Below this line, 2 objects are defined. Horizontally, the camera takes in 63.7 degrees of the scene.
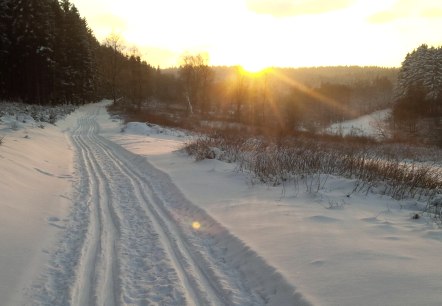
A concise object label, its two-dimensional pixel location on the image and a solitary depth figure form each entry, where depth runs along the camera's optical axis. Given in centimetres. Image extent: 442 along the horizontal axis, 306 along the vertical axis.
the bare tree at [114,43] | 6209
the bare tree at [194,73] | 6694
